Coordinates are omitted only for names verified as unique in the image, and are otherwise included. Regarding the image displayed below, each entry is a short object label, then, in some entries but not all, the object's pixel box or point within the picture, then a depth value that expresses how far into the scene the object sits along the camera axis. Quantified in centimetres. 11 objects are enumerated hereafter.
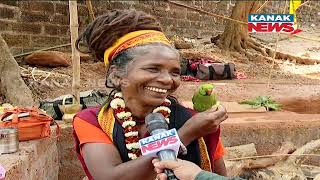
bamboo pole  333
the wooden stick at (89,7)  755
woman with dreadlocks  143
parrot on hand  237
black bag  769
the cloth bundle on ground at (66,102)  333
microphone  114
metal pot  207
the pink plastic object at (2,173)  173
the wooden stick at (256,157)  340
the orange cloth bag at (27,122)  228
